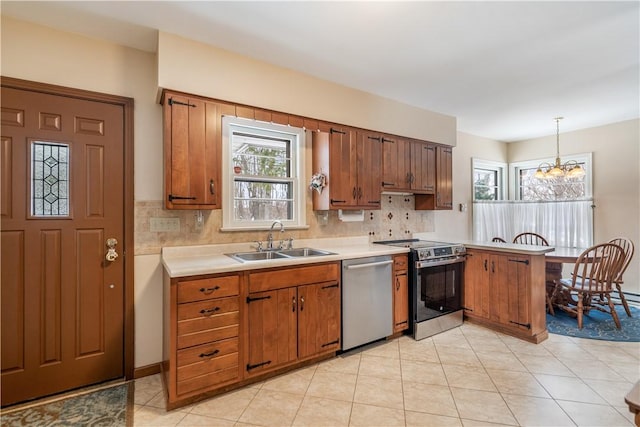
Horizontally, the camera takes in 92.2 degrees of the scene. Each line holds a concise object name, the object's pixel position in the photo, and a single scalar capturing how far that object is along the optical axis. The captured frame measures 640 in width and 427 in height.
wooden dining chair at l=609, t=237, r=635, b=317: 3.55
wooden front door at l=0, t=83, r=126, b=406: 2.12
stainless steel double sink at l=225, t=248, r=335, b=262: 2.80
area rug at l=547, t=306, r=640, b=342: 3.17
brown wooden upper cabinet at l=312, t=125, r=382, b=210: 3.19
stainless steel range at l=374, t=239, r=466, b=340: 3.19
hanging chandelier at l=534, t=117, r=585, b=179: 4.11
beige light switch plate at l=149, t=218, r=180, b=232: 2.54
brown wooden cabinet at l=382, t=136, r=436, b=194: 3.65
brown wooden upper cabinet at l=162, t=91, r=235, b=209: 2.36
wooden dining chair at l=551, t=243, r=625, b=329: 3.37
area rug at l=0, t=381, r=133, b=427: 1.93
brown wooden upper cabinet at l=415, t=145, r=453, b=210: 4.16
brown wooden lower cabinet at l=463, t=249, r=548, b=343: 3.06
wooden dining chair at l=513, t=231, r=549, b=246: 4.83
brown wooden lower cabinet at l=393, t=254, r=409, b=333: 3.12
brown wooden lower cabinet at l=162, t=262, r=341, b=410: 2.02
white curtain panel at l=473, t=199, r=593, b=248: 4.85
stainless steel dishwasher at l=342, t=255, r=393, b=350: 2.77
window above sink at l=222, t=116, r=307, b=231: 2.81
